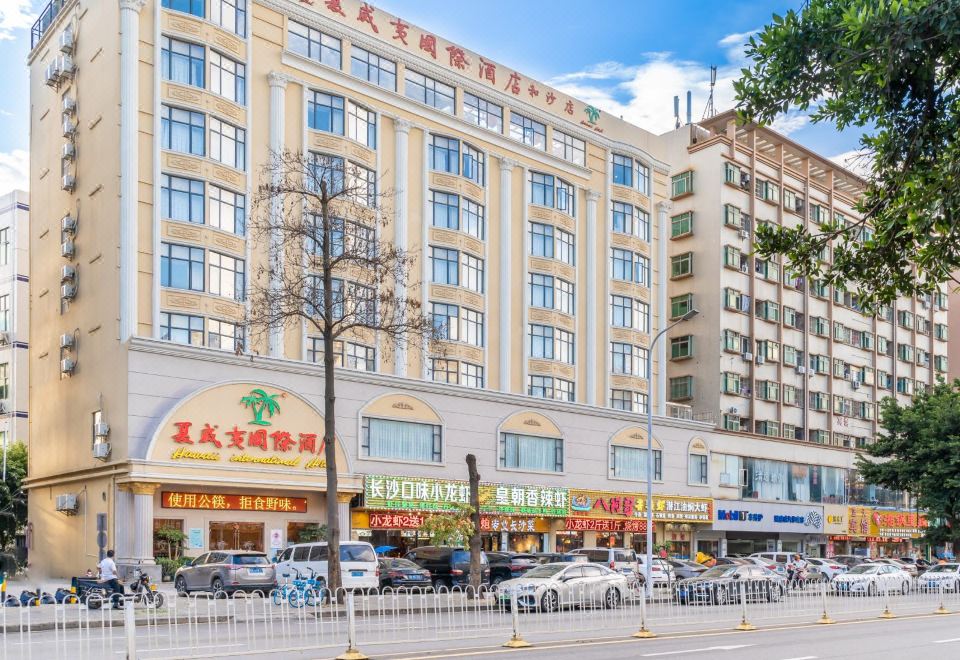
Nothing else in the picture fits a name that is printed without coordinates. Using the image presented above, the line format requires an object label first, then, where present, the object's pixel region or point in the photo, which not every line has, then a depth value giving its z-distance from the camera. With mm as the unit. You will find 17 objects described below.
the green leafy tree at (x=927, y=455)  50156
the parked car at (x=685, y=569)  40500
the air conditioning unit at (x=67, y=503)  38219
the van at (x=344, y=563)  30781
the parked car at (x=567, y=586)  26781
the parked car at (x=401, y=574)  33219
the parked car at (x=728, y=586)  29797
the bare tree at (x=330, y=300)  27875
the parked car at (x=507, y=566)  37875
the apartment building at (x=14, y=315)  54844
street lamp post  33562
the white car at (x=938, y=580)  39281
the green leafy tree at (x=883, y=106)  8172
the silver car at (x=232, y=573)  30594
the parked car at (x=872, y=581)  37531
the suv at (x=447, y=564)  37000
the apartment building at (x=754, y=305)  61281
